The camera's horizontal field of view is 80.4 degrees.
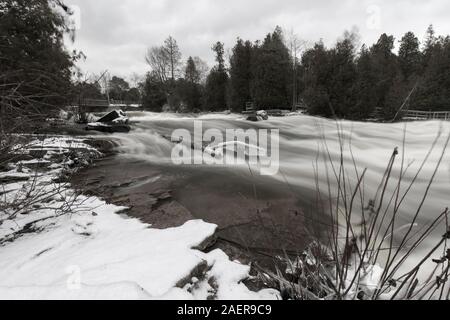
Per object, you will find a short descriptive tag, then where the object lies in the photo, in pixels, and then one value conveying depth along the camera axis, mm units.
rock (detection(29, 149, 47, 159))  5934
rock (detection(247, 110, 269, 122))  17016
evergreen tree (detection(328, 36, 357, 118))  19438
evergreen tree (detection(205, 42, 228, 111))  31797
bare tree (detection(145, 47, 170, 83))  40844
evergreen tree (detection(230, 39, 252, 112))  27875
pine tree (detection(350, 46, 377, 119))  19984
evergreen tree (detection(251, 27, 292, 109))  25062
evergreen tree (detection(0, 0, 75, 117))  7664
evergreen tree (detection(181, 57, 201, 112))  34375
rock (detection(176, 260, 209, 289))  2000
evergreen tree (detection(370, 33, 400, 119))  21312
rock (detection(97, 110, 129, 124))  12578
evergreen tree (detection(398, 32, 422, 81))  35781
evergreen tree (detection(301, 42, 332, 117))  19703
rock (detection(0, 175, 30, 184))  4363
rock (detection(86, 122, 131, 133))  11641
